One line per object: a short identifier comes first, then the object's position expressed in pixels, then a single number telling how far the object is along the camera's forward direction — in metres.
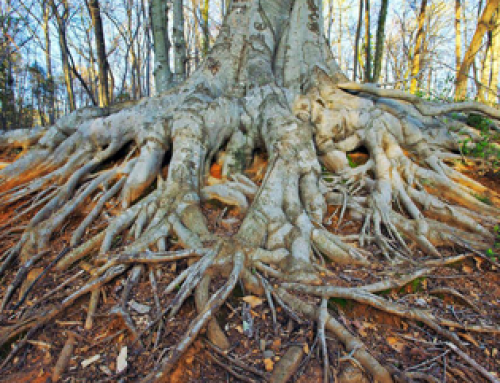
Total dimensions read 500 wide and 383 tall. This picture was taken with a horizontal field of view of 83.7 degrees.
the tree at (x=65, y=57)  9.22
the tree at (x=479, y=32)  5.60
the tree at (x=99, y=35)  7.39
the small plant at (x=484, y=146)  3.97
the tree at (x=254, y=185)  2.34
